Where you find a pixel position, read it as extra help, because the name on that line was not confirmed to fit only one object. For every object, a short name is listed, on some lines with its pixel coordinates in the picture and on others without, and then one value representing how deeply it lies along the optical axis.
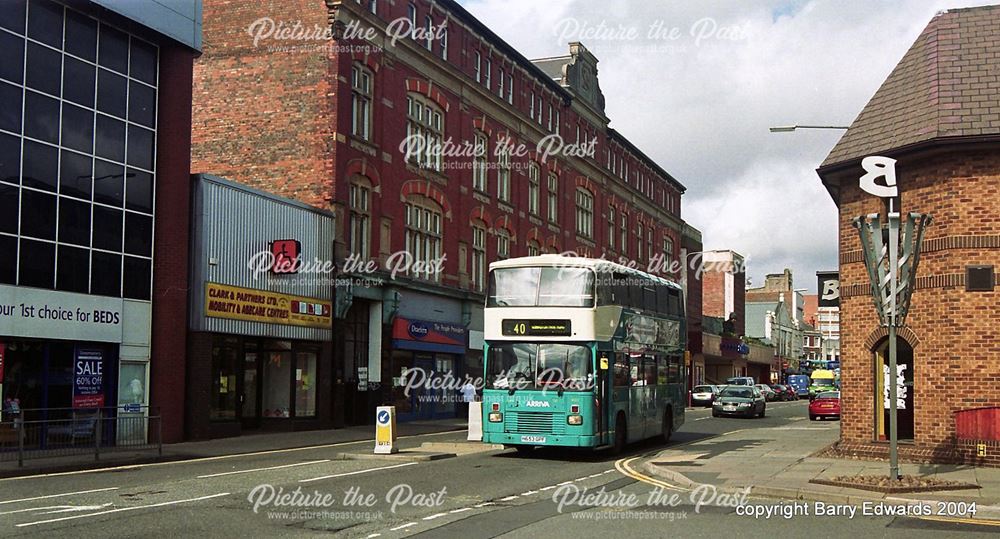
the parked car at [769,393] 72.26
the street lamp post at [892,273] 16.31
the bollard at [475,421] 26.62
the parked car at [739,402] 44.97
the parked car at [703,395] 60.40
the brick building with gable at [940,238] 19.80
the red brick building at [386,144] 34.69
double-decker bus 21.48
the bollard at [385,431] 22.47
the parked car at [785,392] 79.65
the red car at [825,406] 43.50
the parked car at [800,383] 96.31
